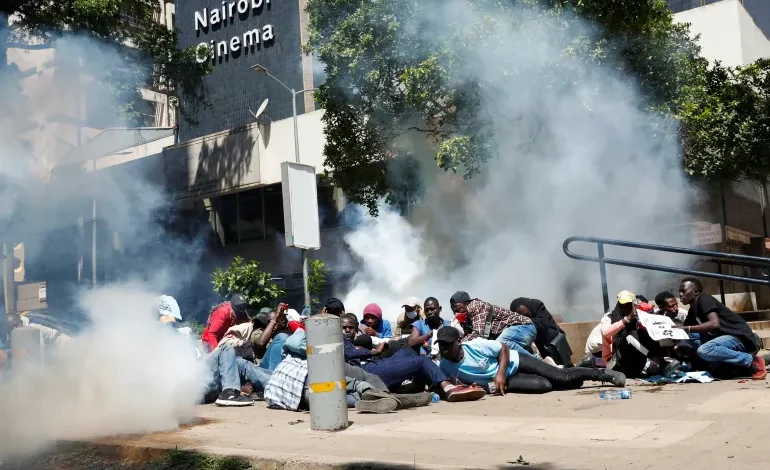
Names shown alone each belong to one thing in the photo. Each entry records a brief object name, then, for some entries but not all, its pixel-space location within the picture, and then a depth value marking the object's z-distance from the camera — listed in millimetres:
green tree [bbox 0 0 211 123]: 11398
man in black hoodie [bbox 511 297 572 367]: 9297
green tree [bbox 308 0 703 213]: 16609
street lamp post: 12170
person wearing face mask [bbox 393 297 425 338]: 10789
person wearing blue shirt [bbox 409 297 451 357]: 9649
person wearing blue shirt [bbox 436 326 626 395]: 7879
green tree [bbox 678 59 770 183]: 19781
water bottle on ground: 7120
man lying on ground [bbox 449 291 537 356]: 8492
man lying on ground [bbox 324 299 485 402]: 7680
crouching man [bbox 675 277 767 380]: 7699
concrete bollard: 6289
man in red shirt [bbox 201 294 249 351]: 9633
